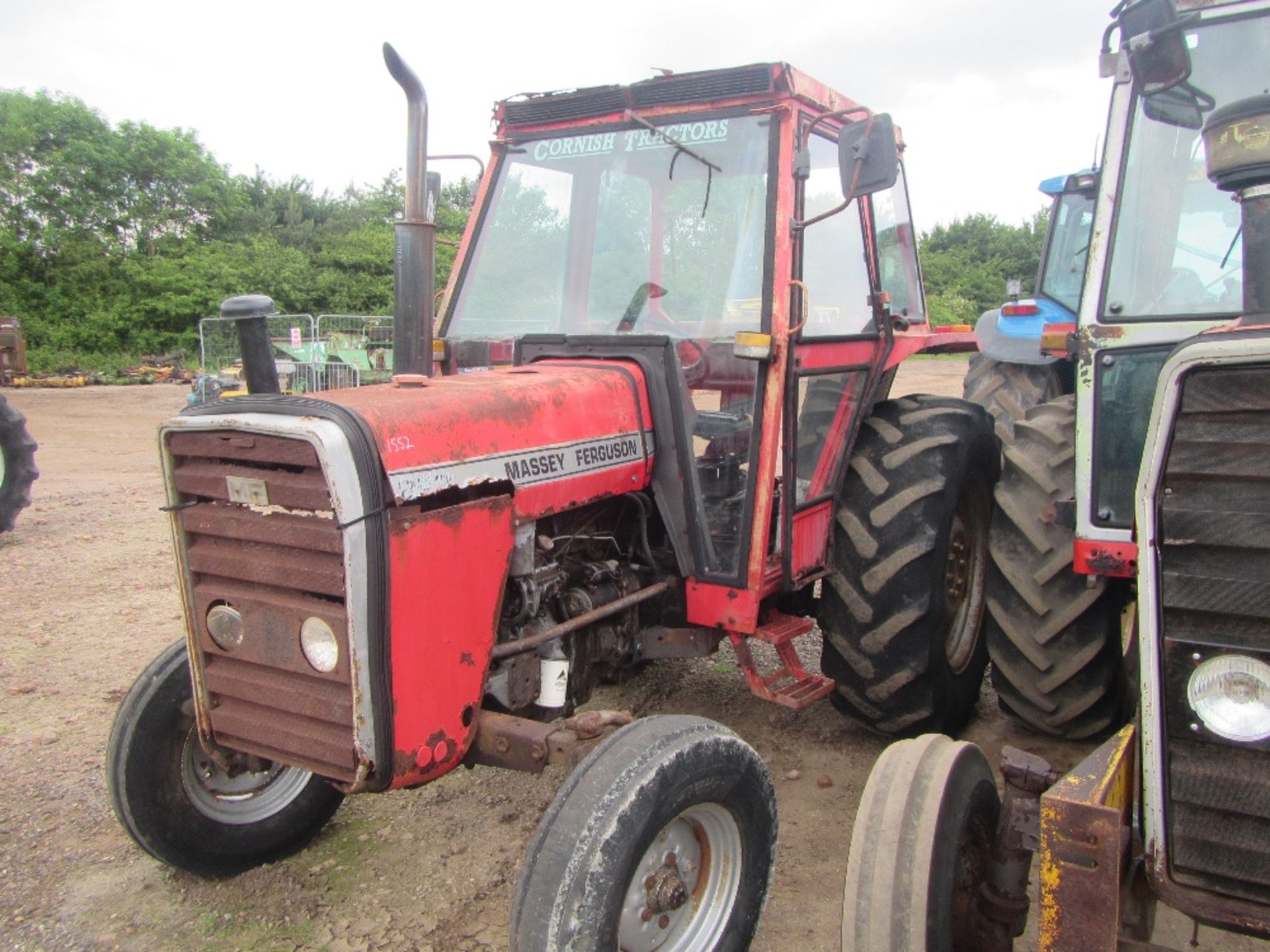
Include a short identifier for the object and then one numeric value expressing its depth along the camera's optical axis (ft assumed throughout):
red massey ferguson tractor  7.96
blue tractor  18.53
